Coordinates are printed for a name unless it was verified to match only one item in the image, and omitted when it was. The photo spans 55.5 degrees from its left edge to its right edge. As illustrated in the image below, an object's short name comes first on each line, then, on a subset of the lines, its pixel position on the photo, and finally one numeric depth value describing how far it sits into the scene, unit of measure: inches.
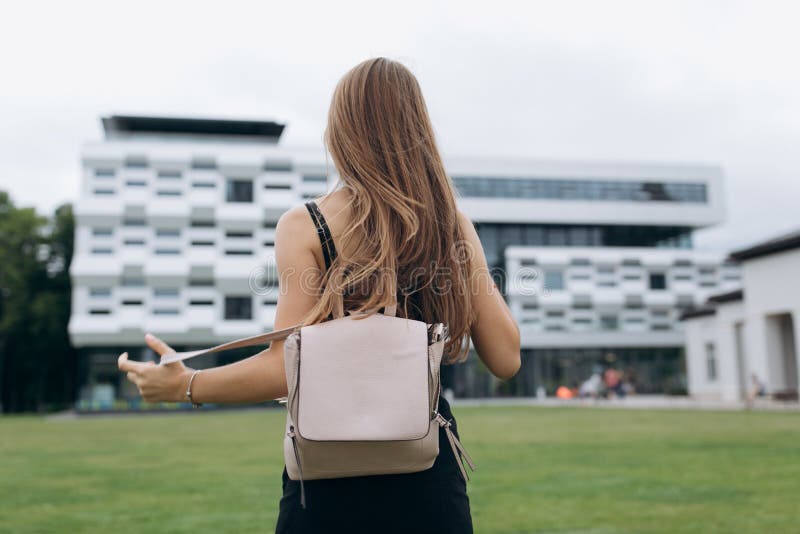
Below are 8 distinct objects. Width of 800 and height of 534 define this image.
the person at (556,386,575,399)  2257.6
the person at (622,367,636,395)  2319.3
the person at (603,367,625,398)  1931.6
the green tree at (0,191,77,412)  2043.6
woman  67.4
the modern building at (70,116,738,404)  2003.0
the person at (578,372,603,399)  1935.3
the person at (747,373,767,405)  1318.9
